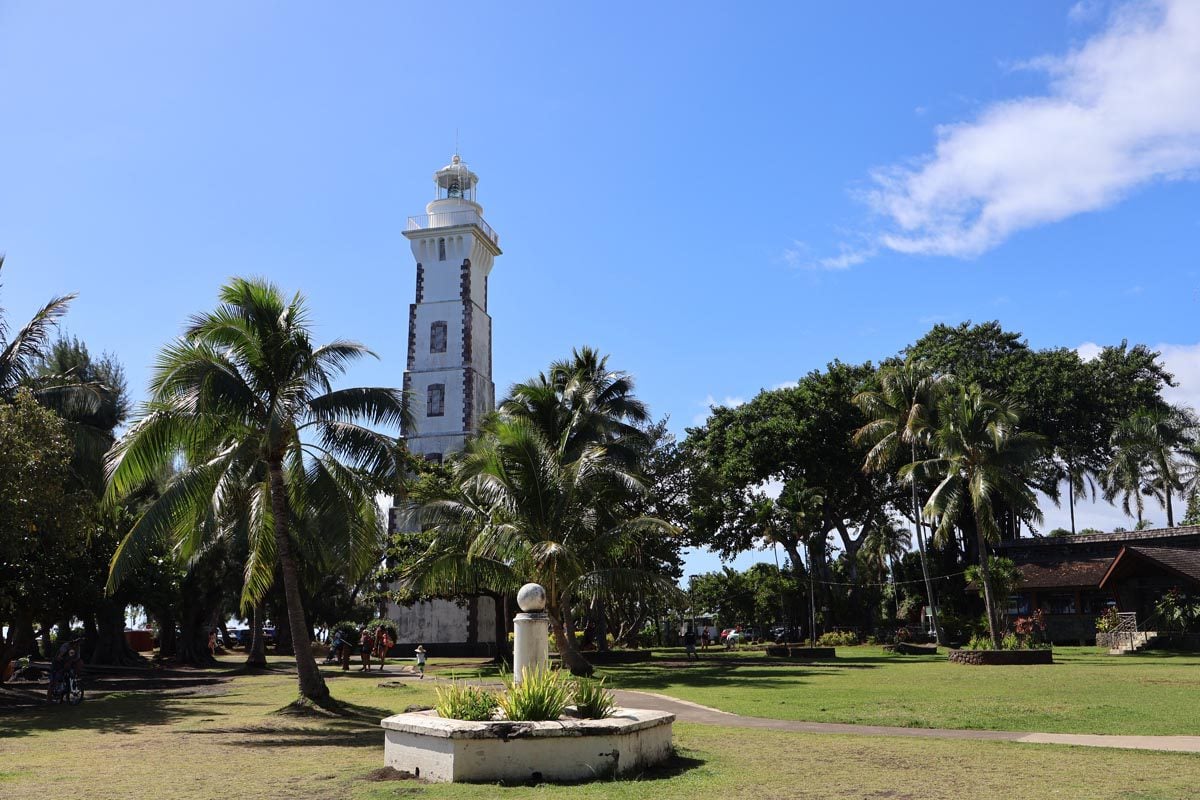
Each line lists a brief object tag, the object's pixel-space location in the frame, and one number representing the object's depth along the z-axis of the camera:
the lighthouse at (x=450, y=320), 45.56
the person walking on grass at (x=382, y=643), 33.84
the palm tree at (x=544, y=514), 25.16
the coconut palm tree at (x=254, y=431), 16.81
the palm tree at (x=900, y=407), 37.72
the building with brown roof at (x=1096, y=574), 37.22
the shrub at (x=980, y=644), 30.36
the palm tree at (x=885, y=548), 55.16
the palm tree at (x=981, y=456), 30.28
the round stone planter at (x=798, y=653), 34.81
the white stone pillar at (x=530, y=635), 12.11
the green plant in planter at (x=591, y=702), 10.70
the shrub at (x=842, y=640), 45.80
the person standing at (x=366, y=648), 30.30
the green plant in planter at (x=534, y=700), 10.14
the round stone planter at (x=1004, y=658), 28.03
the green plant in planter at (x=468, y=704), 10.35
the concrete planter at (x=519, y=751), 9.63
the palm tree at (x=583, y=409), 30.14
